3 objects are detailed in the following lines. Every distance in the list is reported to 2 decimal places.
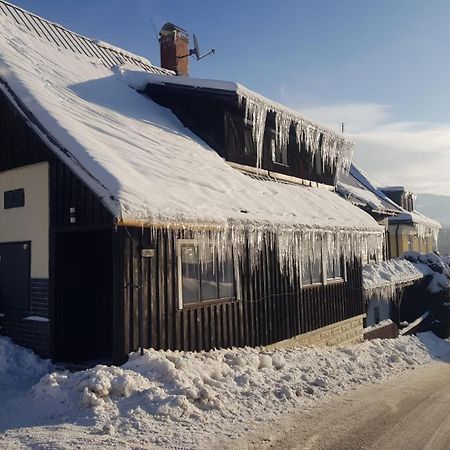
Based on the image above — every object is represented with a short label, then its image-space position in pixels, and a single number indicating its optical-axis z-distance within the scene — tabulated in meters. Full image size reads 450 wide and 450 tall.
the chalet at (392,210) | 24.02
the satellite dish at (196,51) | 17.80
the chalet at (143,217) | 7.71
